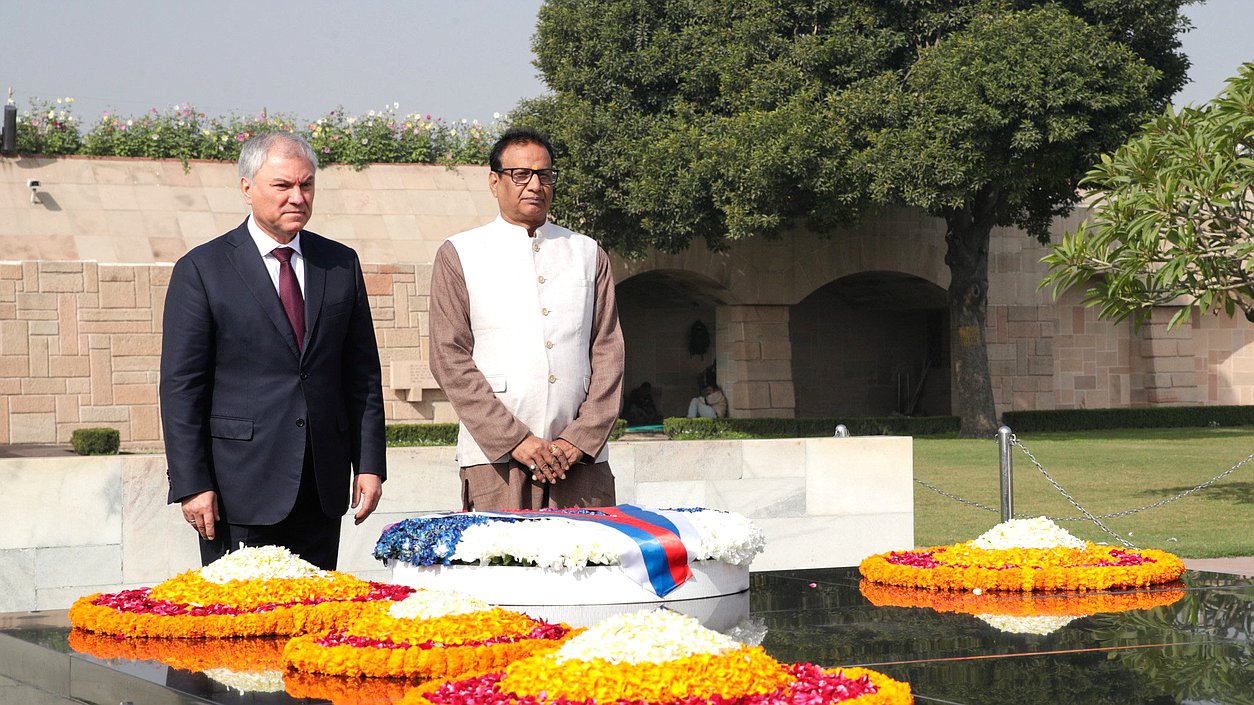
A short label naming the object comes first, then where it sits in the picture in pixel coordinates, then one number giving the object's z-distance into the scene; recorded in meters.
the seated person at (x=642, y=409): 23.19
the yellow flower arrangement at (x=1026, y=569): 4.58
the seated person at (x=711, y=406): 21.41
